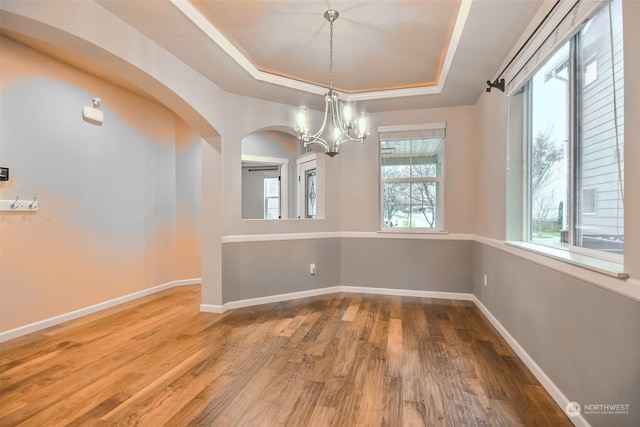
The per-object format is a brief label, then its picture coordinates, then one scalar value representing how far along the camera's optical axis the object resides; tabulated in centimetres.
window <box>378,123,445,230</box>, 426
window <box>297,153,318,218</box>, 542
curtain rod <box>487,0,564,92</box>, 200
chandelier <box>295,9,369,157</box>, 256
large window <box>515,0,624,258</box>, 158
